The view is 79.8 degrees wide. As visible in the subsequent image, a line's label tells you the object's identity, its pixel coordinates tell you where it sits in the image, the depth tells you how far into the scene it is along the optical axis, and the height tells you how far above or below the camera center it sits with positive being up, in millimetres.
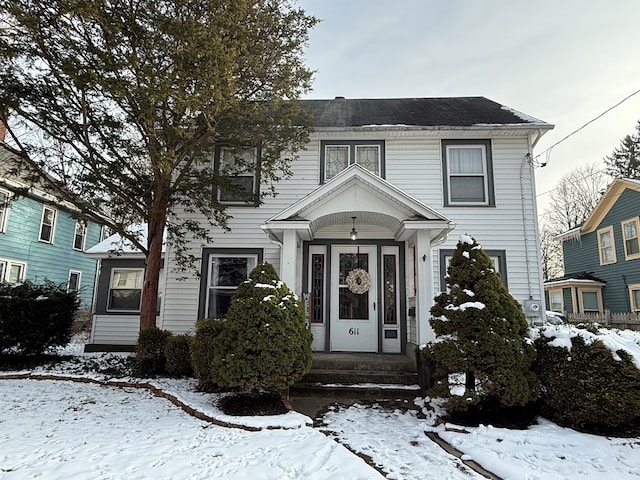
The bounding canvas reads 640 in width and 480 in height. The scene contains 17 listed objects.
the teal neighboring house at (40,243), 12930 +2026
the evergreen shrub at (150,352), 7156 -982
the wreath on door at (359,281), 7945 +458
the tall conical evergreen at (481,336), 4543 -368
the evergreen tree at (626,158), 28109 +11253
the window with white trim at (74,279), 16112 +788
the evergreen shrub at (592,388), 3998 -863
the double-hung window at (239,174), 8178 +2878
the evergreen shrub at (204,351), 5961 -781
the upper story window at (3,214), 12633 +2693
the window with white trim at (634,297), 15123 +471
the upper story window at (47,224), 14438 +2754
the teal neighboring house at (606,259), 15227 +2173
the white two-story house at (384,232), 7934 +1549
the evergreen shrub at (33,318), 7836 -440
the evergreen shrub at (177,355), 7004 -1000
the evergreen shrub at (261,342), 4934 -534
